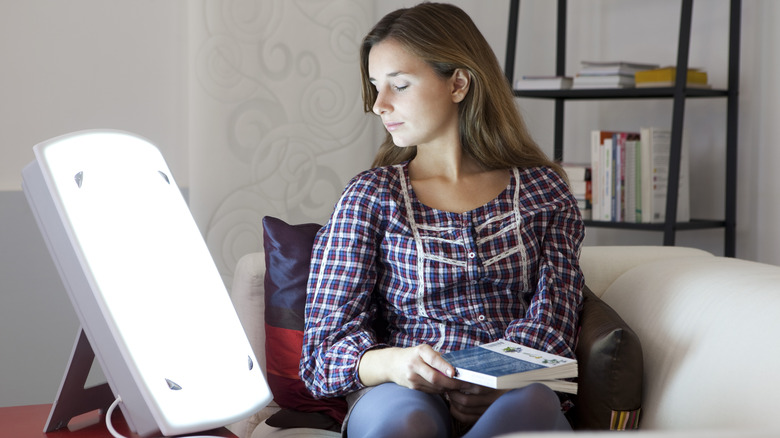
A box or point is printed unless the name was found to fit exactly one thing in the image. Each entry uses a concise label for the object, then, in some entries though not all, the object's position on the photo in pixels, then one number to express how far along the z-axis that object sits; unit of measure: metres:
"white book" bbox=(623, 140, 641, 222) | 2.75
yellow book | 2.65
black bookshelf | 2.58
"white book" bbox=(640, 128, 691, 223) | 2.72
